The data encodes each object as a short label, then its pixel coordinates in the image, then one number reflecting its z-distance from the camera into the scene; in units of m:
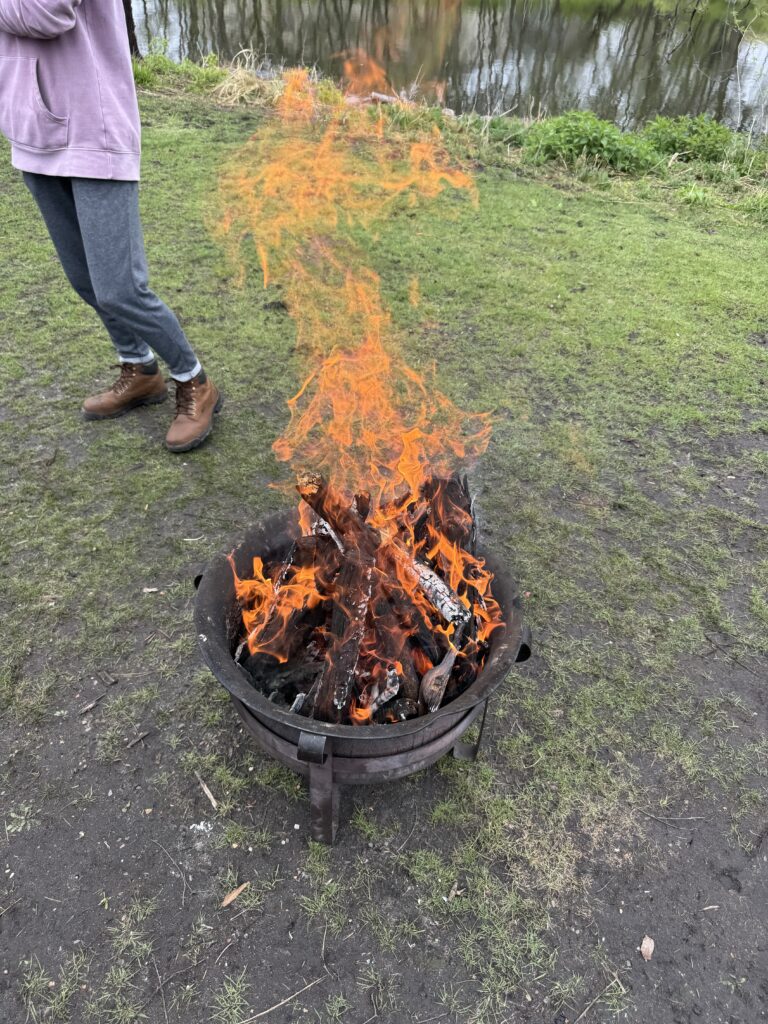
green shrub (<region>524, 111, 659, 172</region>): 7.45
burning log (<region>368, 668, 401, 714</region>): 2.05
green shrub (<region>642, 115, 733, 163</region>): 8.00
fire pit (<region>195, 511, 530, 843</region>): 1.72
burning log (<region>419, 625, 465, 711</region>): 2.04
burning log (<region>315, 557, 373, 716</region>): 1.94
